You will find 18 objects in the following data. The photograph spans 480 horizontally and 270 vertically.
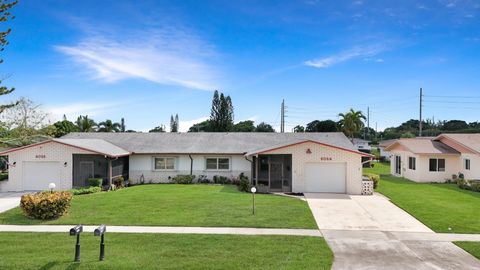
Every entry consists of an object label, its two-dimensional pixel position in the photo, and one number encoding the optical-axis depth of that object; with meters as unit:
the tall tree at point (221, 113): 73.38
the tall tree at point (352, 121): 51.81
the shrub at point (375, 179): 26.14
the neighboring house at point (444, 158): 29.45
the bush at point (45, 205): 15.23
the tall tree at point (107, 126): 57.78
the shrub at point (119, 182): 25.92
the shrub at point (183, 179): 28.03
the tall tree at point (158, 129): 89.80
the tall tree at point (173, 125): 109.38
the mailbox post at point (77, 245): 10.04
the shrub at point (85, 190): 22.36
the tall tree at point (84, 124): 52.60
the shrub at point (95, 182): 24.09
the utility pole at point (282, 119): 52.80
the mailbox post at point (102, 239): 10.09
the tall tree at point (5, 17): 14.20
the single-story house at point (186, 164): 24.14
